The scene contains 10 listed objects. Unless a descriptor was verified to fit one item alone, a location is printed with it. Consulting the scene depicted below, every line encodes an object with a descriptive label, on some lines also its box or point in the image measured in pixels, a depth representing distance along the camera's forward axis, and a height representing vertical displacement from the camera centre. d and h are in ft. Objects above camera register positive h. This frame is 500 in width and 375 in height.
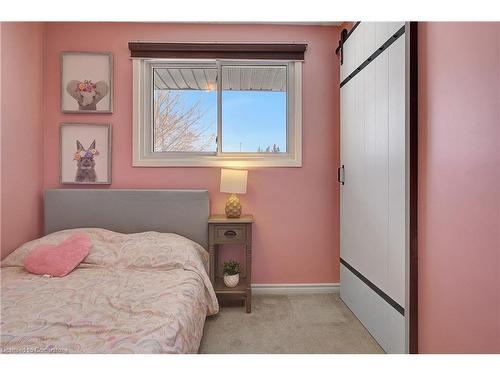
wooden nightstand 7.69 -1.30
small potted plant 7.95 -2.39
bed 3.67 -1.86
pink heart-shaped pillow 6.17 -1.52
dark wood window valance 8.57 +4.31
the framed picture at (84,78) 8.60 +3.41
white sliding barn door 5.24 +0.26
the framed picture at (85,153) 8.61 +1.12
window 9.08 +2.64
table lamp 8.25 +0.19
